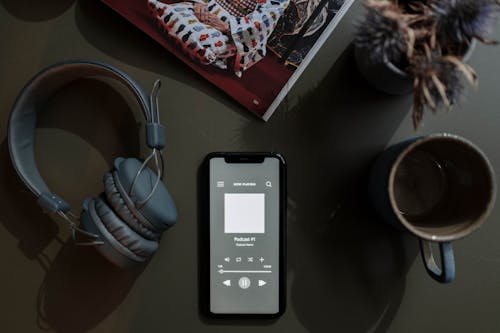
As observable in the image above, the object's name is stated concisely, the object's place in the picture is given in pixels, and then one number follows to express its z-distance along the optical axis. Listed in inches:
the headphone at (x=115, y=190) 18.6
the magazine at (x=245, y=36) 21.3
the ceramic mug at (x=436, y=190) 18.3
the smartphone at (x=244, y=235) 21.9
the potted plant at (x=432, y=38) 15.9
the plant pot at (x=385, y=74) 17.6
